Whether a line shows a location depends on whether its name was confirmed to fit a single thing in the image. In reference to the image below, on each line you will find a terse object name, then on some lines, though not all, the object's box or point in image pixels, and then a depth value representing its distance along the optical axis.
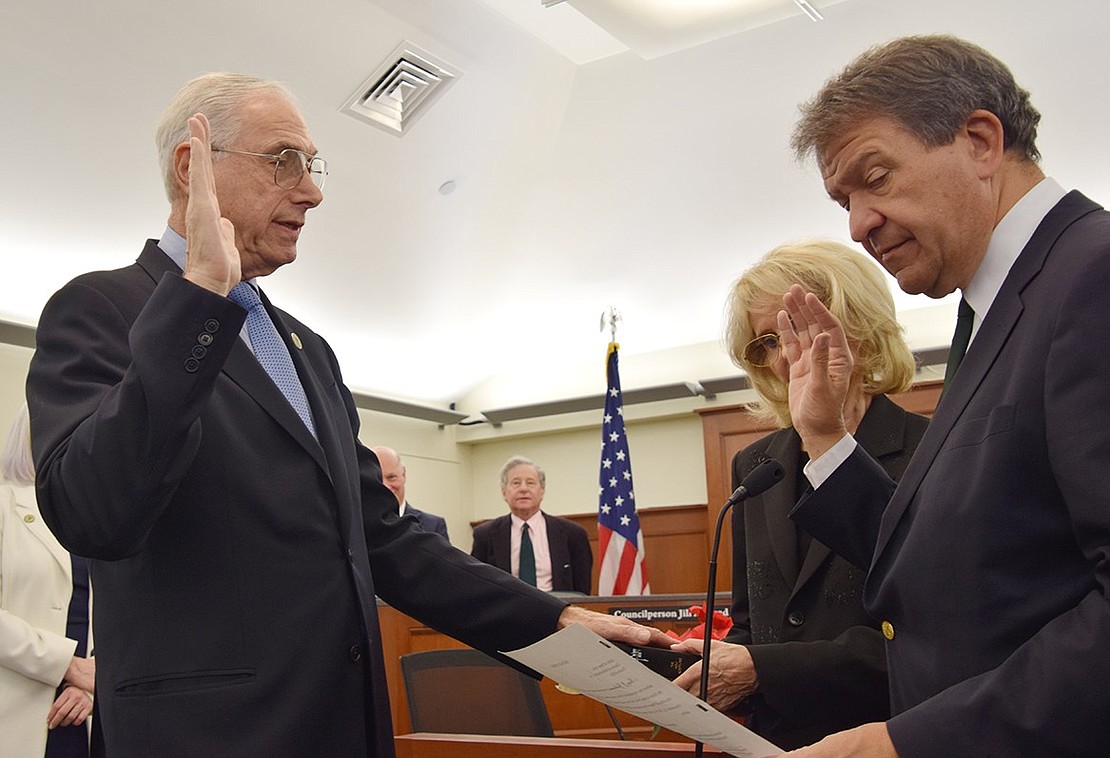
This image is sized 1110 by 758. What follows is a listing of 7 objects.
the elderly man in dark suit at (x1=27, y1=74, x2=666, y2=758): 1.26
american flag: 7.36
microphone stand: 1.61
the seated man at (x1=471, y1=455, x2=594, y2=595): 7.18
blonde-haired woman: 1.75
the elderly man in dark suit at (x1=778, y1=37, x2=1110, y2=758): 1.03
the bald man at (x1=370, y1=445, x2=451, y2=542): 6.45
